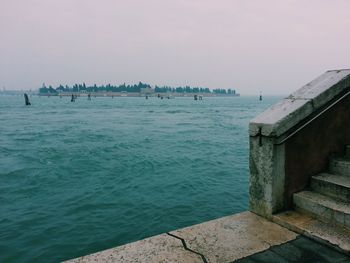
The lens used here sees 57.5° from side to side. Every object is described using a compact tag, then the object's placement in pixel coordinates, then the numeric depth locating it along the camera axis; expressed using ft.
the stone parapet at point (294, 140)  12.85
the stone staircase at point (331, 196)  12.09
